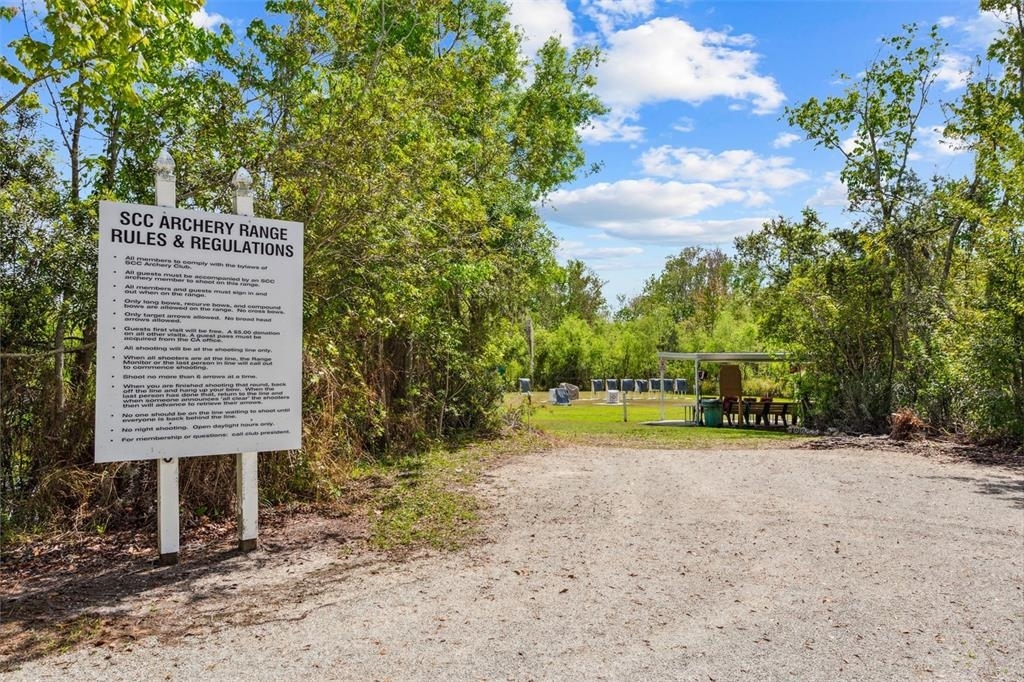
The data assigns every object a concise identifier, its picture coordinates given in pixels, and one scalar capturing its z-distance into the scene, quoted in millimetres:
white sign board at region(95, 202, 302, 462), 5238
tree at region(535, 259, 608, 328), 47344
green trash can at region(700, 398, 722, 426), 19781
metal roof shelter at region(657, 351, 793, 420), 19219
